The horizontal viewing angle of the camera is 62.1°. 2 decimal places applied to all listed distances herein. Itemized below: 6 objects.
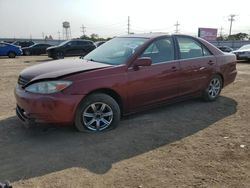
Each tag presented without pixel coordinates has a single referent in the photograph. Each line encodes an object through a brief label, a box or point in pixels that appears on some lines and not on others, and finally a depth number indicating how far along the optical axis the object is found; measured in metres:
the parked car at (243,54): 12.25
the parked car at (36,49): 20.74
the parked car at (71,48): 15.32
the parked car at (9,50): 17.14
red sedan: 3.01
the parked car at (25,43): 24.38
